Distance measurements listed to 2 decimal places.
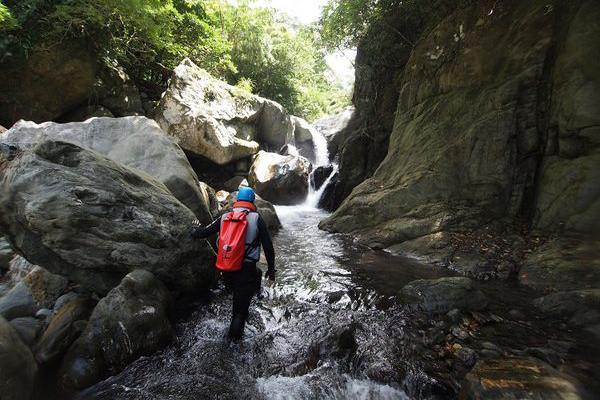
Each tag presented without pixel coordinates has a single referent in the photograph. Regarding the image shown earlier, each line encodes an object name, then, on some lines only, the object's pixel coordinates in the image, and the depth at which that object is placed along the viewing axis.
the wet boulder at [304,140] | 22.42
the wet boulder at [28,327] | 3.75
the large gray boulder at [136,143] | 6.76
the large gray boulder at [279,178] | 15.85
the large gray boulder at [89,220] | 3.99
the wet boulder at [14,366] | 2.79
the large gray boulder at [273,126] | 19.20
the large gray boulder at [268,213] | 11.66
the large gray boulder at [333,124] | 20.63
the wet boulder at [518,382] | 2.69
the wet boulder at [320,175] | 17.52
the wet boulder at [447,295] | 5.27
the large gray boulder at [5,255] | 5.79
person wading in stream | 4.21
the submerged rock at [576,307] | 4.70
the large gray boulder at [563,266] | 5.67
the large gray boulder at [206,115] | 14.04
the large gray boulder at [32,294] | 4.21
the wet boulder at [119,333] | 3.39
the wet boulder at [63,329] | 3.57
